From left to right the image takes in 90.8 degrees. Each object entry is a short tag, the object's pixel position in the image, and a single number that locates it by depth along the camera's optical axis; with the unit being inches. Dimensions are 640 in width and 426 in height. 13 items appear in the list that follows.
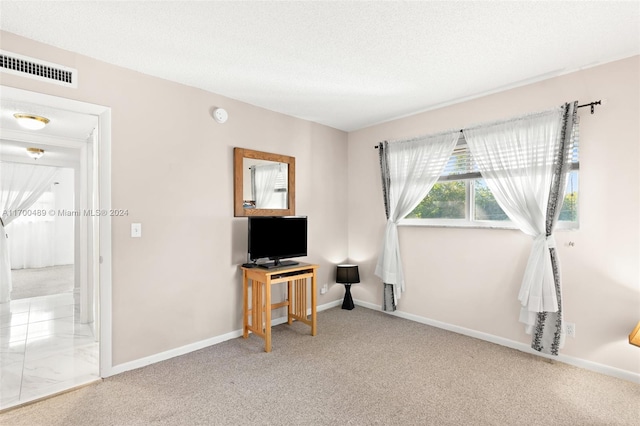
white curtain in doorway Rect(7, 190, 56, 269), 280.4
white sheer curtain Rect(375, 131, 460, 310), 144.9
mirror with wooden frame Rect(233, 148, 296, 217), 134.5
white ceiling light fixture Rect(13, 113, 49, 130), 123.3
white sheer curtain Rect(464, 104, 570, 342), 108.9
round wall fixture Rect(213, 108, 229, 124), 126.6
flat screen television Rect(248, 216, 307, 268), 129.8
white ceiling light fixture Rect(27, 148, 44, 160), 174.9
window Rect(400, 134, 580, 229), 132.0
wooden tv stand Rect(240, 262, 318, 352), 120.1
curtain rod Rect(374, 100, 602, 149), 103.7
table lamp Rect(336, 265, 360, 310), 169.5
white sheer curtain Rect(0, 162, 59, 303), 205.6
